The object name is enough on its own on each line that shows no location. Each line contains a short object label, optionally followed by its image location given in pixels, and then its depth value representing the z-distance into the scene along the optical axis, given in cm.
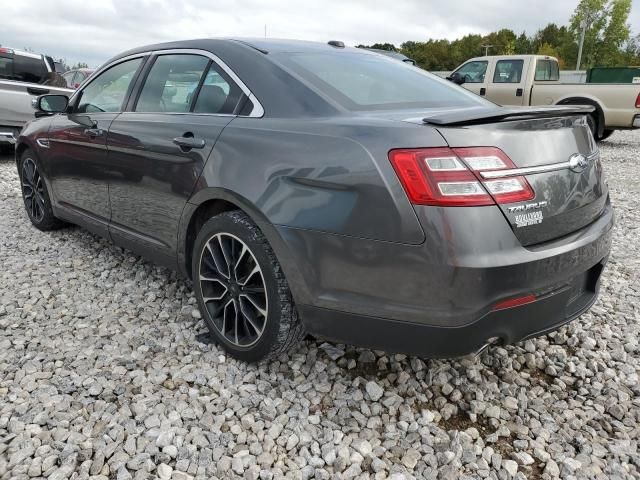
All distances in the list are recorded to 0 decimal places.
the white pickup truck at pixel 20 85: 717
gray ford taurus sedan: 184
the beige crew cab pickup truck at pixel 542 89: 1013
